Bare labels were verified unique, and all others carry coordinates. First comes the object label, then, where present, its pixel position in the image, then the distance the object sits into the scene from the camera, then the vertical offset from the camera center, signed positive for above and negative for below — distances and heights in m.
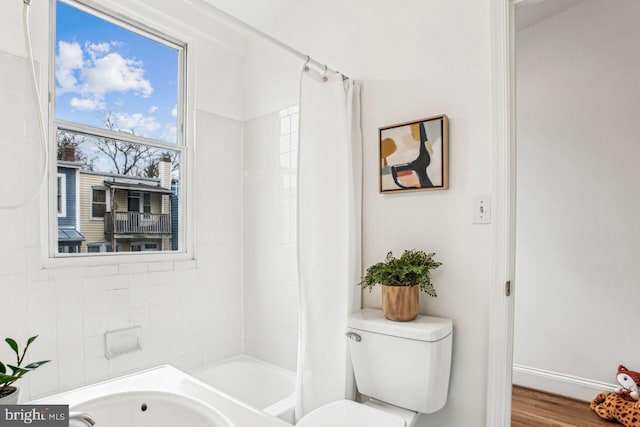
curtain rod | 1.41 +0.75
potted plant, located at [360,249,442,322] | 1.62 -0.30
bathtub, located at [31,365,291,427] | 1.17 -0.61
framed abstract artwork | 1.70 +0.27
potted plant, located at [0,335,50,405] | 0.89 -0.43
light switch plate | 1.59 +0.01
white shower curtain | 1.83 -0.15
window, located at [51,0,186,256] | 2.00 +0.50
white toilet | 1.51 -0.67
